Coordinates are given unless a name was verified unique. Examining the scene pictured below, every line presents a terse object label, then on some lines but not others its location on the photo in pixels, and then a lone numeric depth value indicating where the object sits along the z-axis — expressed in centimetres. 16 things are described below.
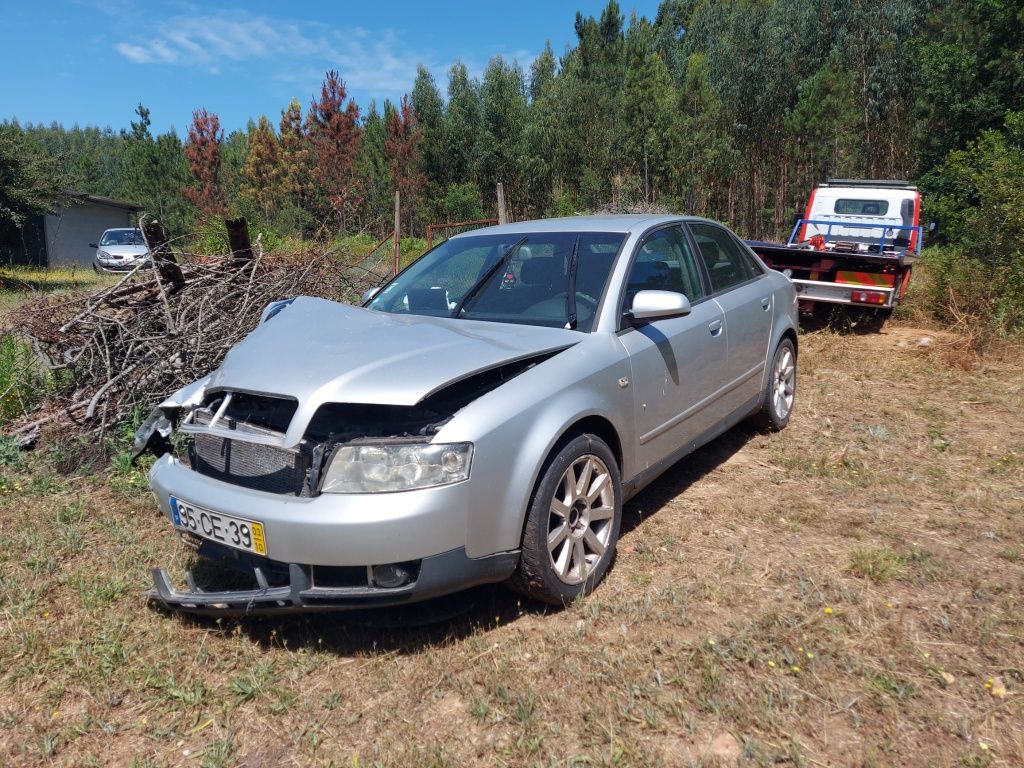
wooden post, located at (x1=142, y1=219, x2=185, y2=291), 604
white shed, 3030
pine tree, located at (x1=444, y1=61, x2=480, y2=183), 2839
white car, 1898
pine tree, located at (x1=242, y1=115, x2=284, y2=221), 4419
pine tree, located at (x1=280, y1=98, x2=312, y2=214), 4082
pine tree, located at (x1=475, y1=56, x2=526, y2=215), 2795
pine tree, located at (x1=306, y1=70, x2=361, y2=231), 3356
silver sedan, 255
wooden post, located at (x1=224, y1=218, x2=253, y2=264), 656
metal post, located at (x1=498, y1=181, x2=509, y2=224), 1162
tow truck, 883
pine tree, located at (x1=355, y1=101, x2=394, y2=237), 3095
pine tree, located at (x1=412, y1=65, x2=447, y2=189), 2920
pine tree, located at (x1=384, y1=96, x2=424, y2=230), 2992
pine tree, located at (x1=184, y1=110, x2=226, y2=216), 3778
